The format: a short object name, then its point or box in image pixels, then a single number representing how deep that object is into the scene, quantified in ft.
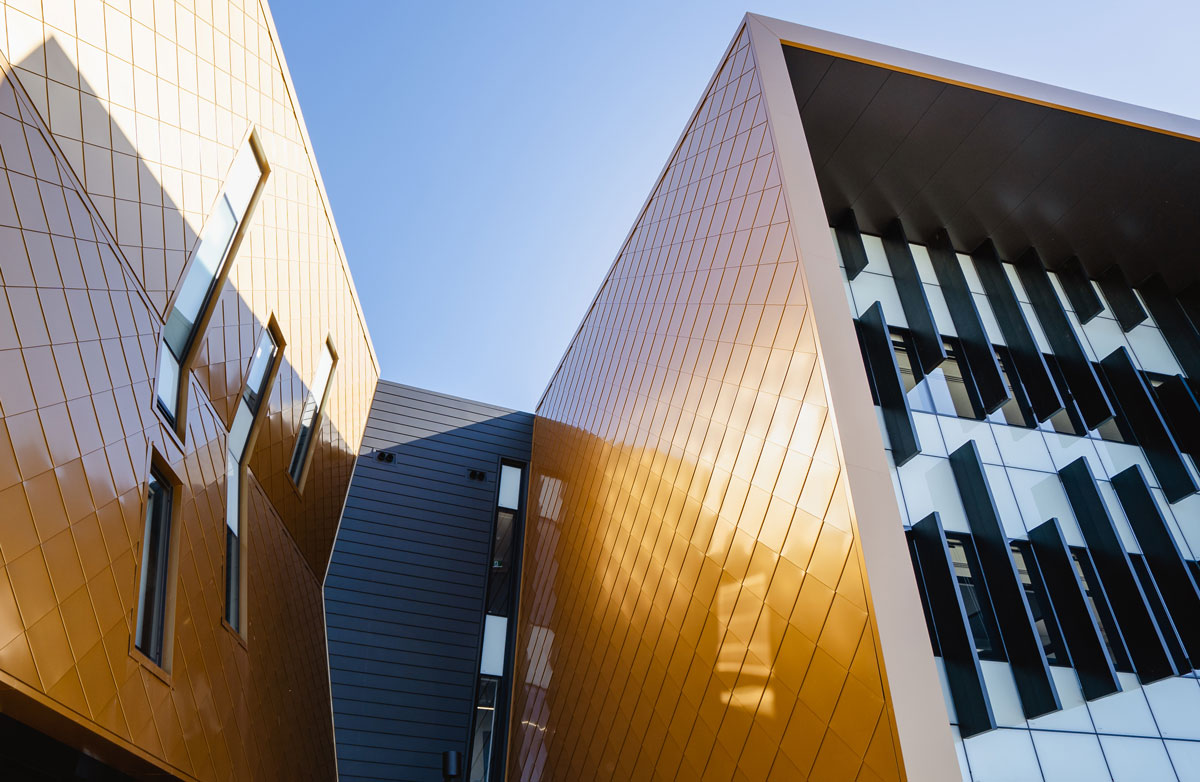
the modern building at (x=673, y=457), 17.95
